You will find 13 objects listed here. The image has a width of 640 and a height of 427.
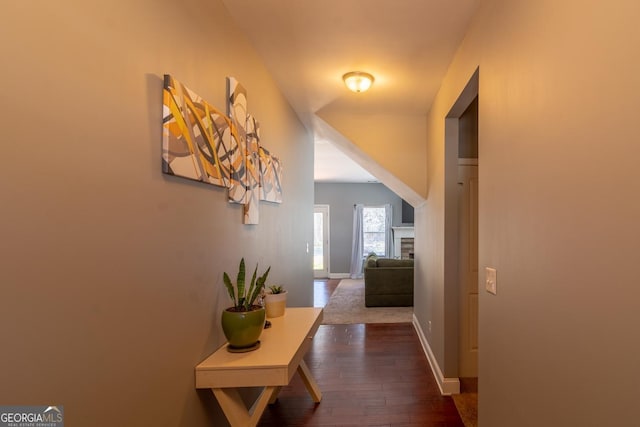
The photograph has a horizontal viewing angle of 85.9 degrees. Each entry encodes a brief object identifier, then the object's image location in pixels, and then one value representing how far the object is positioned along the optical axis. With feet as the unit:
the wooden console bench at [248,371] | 5.19
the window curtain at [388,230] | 31.30
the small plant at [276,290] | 8.07
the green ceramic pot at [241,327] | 5.57
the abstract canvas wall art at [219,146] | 4.49
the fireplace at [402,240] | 30.66
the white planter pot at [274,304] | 7.82
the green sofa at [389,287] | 19.21
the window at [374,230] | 31.65
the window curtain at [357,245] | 30.71
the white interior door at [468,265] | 9.83
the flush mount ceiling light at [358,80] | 9.39
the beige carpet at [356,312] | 16.62
